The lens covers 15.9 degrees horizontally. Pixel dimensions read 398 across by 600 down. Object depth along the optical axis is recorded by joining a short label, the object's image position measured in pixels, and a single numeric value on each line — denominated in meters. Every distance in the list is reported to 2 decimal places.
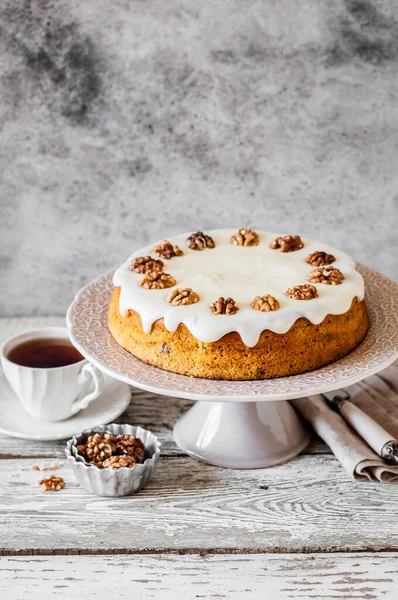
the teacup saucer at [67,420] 1.23
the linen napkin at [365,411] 1.18
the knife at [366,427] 1.18
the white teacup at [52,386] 1.22
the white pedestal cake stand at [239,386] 1.12
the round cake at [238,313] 1.14
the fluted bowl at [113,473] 1.14
